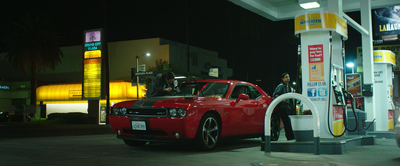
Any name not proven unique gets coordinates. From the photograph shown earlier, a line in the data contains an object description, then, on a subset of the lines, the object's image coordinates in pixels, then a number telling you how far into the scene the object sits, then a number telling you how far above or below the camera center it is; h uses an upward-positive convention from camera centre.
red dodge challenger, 6.77 -0.40
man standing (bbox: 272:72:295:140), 8.61 -0.42
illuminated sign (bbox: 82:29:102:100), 31.52 +2.58
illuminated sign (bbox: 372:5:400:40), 27.44 +5.28
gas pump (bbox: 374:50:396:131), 13.93 +0.21
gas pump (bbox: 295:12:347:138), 8.05 +0.58
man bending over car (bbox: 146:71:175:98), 8.73 +0.26
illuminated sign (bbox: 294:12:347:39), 8.12 +1.54
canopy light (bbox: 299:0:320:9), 9.33 +2.24
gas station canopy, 11.86 +2.94
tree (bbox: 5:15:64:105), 37.38 +5.08
